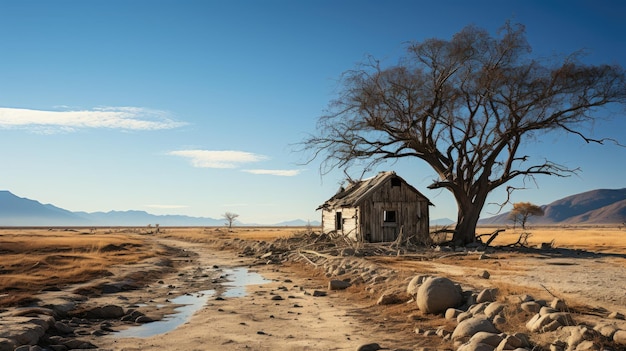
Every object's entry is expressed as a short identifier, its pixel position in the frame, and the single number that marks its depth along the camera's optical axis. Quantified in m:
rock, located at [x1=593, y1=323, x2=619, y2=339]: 7.74
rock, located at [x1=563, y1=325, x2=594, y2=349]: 7.62
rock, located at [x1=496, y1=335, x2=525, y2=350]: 7.97
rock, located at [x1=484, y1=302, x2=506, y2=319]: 9.91
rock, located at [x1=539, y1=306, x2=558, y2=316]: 9.23
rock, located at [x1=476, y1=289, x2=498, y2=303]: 11.15
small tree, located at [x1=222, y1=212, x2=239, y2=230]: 145.49
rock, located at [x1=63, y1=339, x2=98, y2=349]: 9.12
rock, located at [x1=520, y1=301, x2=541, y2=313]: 9.66
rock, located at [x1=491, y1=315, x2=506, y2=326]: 9.46
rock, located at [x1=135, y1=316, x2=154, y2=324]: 11.70
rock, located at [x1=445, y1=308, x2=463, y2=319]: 10.75
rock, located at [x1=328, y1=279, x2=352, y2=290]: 16.86
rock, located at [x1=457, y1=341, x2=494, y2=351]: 8.02
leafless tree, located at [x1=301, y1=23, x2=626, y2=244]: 28.78
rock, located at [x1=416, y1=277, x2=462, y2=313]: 11.35
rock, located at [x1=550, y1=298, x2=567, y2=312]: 9.48
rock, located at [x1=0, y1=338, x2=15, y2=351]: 8.24
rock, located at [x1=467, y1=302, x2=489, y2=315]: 10.36
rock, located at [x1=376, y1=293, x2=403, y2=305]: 13.36
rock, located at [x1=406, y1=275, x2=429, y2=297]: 12.96
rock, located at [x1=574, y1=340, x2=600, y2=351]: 7.29
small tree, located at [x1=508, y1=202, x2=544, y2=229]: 95.94
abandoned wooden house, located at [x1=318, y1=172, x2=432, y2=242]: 30.78
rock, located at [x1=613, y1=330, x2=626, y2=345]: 7.51
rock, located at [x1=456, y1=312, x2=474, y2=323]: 10.29
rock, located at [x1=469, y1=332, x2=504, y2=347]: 8.21
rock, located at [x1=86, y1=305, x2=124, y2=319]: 12.06
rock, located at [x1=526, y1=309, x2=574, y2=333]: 8.56
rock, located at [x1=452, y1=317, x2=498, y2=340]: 9.07
